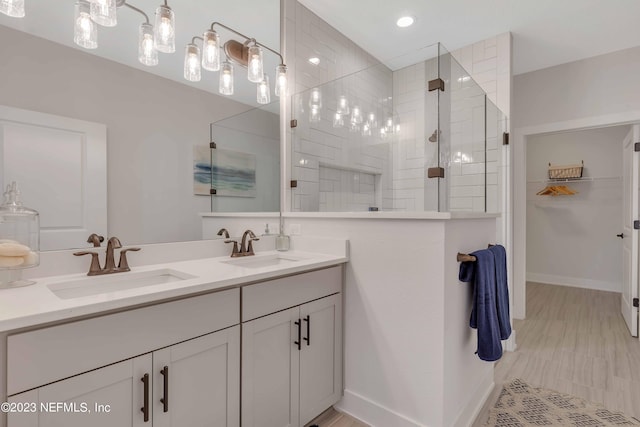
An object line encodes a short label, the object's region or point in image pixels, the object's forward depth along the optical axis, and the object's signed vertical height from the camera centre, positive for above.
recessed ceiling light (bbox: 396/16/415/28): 2.74 +1.67
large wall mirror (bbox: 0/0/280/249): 1.27 +0.53
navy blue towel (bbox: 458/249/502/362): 1.62 -0.50
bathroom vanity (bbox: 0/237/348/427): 0.88 -0.47
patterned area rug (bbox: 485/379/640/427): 1.79 -1.18
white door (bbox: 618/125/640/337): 3.04 -0.19
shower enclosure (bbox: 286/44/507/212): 2.20 +0.61
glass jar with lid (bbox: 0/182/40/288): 1.08 -0.10
